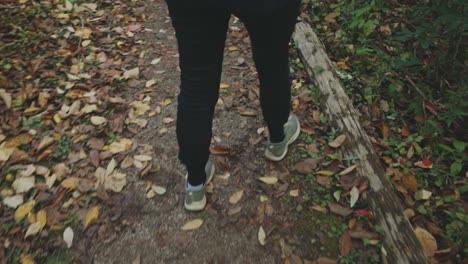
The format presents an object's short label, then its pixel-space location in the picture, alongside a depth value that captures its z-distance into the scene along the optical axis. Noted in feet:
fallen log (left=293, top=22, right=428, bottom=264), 6.55
